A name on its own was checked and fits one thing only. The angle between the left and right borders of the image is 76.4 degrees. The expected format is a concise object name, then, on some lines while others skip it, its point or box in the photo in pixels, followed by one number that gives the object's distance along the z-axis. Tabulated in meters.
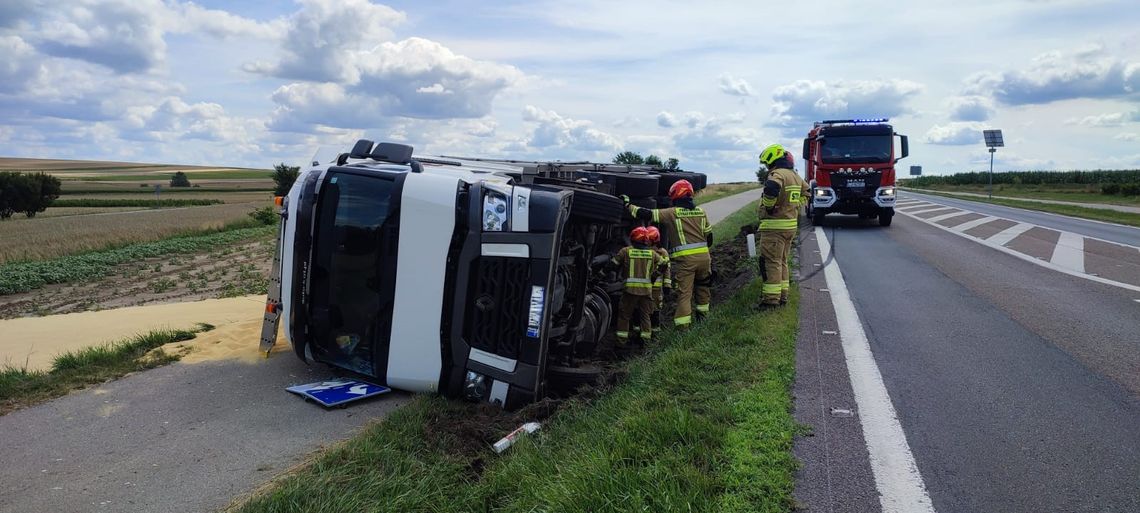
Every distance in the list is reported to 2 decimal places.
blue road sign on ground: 5.30
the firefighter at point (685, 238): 7.39
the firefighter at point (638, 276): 7.08
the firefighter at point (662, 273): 7.19
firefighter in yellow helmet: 7.10
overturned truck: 5.03
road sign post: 42.94
